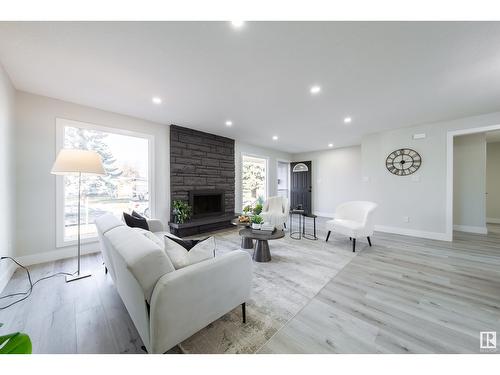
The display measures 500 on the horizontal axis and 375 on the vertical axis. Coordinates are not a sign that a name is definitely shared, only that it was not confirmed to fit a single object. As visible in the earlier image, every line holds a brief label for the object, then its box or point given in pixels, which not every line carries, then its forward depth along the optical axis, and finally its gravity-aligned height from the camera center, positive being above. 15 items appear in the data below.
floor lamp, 2.09 +0.28
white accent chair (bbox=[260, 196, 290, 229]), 4.54 -0.59
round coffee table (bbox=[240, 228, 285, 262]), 2.72 -0.89
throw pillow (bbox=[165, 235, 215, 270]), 1.31 -0.48
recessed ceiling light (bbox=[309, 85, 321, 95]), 2.48 +1.34
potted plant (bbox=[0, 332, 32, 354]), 0.66 -0.57
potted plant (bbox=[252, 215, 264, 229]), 2.95 -0.56
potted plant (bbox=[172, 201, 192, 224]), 3.98 -0.53
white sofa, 1.06 -0.65
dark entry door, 7.31 -0.06
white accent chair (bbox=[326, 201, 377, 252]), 3.25 -0.65
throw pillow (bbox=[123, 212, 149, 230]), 2.45 -0.46
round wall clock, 4.13 +0.60
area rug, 1.35 -1.12
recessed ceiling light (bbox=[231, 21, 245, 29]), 1.46 +1.31
